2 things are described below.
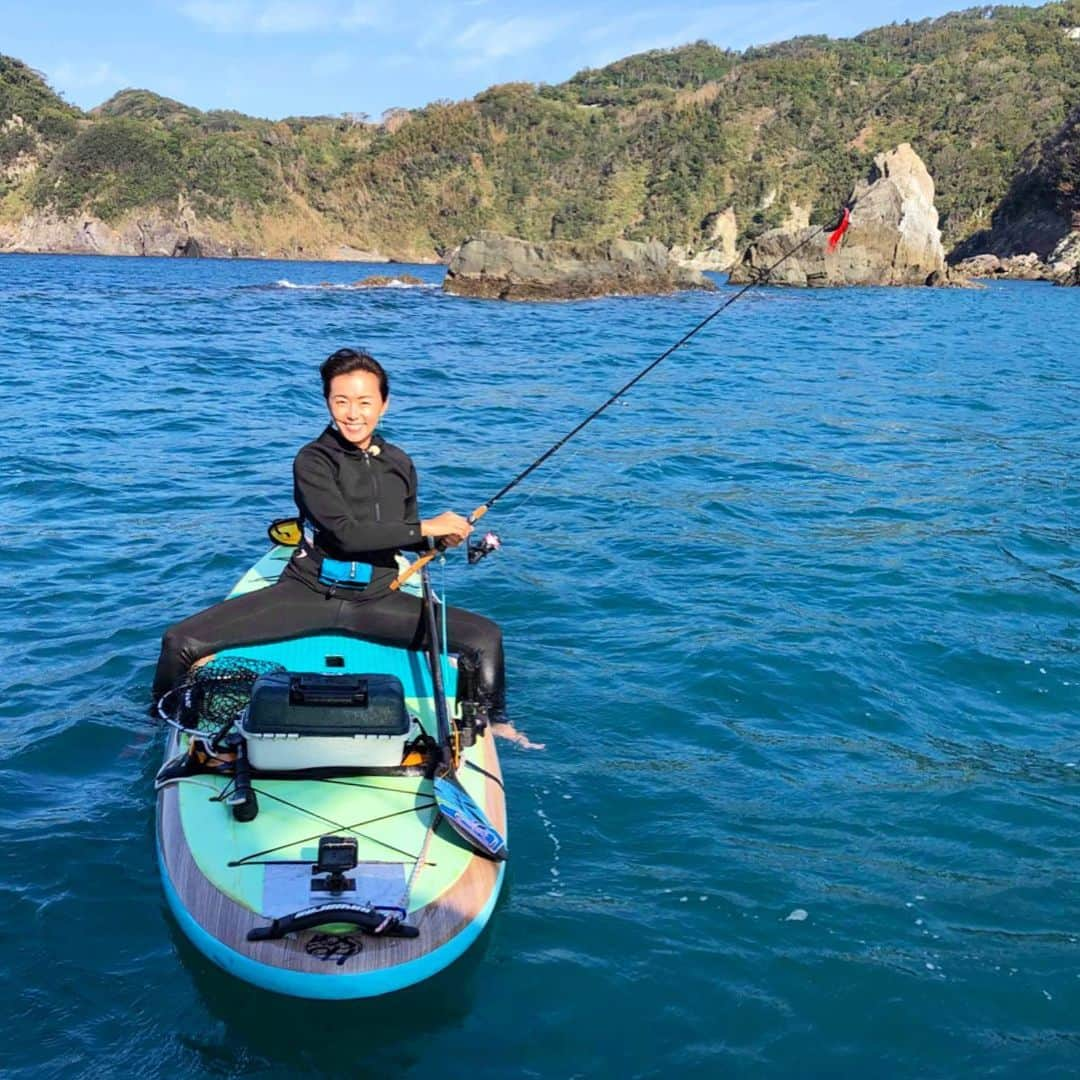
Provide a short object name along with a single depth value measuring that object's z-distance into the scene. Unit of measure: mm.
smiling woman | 5000
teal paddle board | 3414
